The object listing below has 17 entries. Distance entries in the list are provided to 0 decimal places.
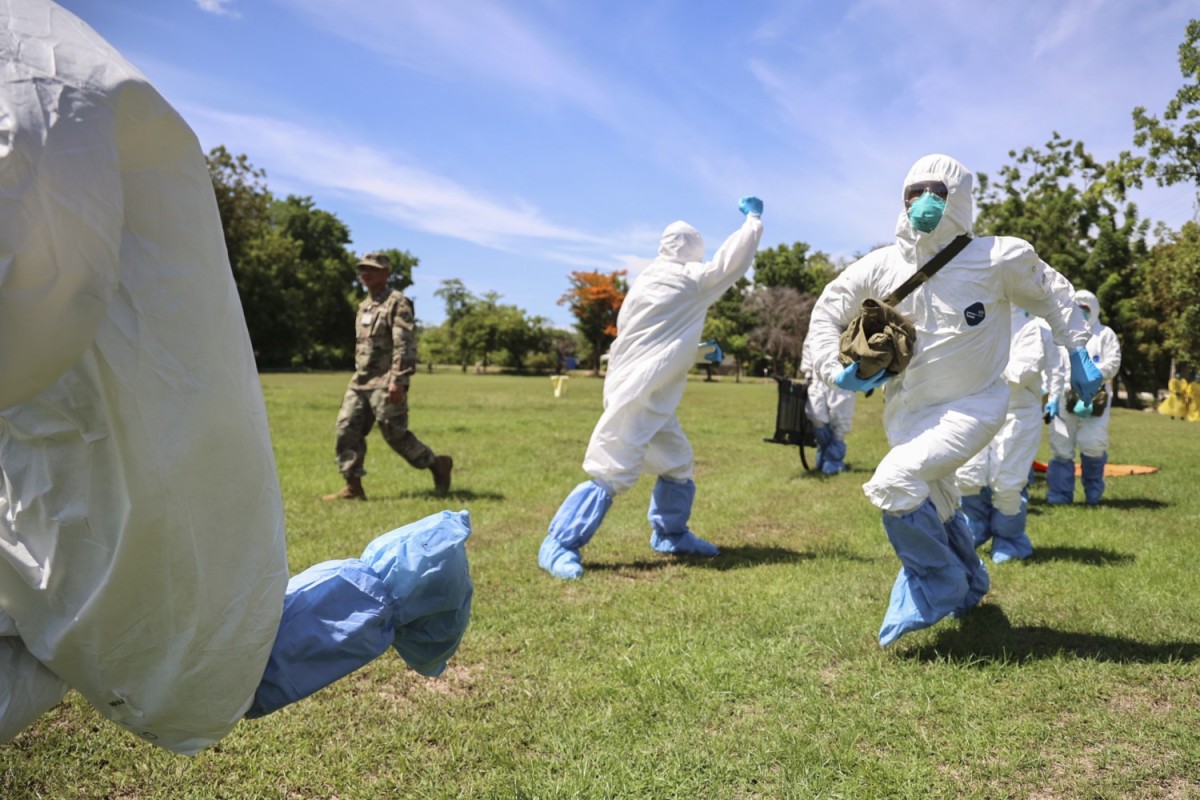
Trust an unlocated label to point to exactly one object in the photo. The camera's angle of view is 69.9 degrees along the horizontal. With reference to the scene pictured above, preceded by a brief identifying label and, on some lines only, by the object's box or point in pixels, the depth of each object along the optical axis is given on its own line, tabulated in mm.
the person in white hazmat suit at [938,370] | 3889
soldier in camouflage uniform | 7656
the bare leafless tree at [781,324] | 47938
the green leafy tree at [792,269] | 54219
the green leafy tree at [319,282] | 47188
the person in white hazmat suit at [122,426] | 1285
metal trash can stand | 10352
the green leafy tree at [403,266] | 62781
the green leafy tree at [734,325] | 47469
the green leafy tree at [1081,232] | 29562
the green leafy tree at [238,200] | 33656
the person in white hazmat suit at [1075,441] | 8453
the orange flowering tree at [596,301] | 52750
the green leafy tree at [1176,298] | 23891
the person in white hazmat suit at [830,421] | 10766
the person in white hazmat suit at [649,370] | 5508
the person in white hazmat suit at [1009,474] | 6105
